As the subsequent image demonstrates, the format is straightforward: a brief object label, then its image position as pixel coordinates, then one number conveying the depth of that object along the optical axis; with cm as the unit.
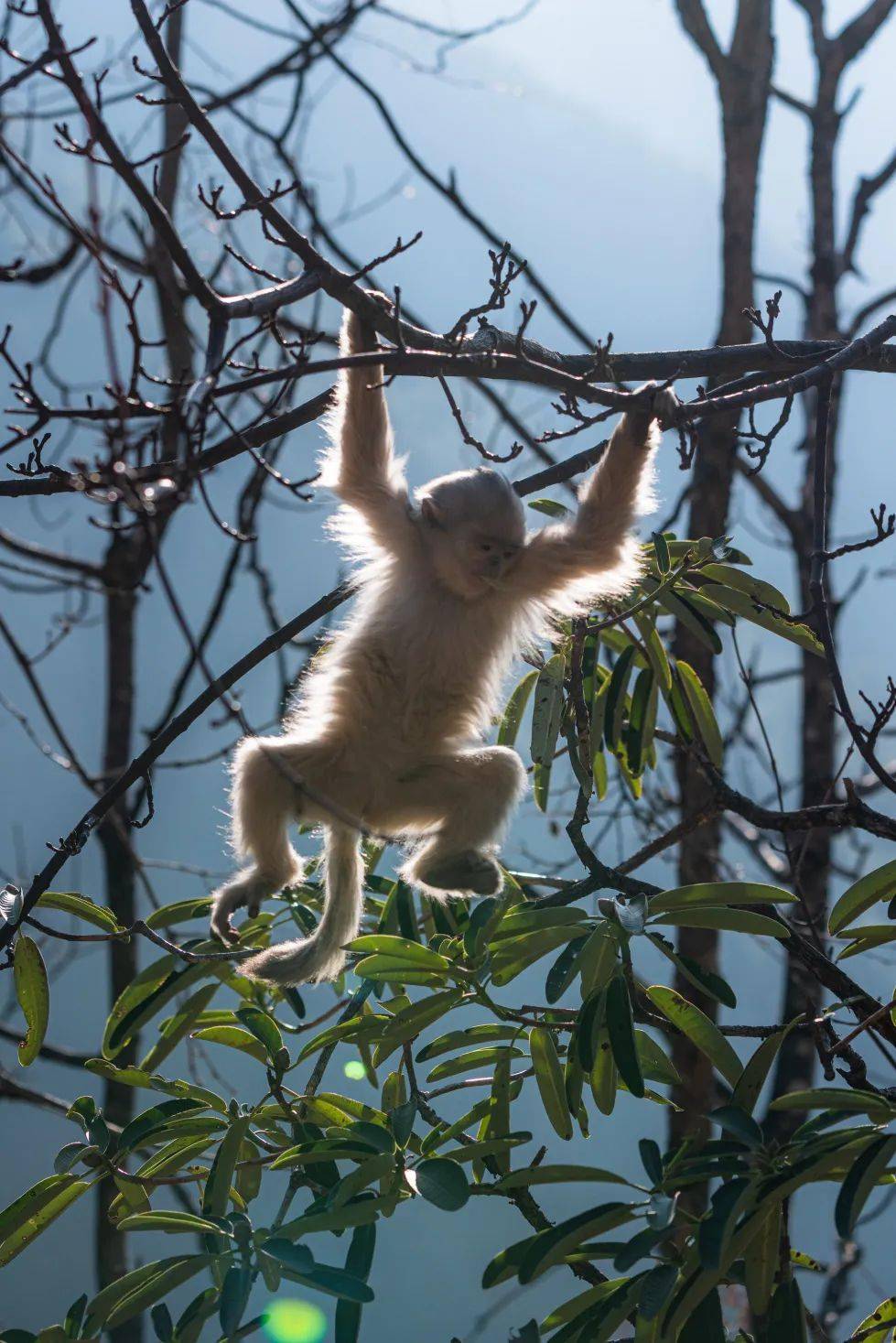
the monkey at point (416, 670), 530
